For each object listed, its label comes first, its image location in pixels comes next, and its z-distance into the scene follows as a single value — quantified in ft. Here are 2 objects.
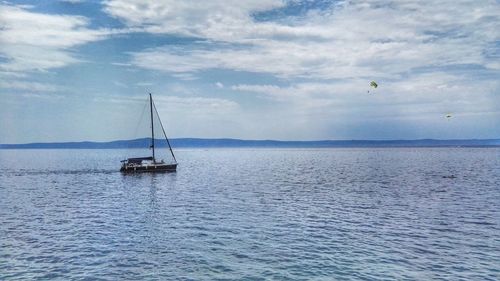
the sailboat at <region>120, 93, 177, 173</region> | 358.23
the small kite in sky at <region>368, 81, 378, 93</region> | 184.03
